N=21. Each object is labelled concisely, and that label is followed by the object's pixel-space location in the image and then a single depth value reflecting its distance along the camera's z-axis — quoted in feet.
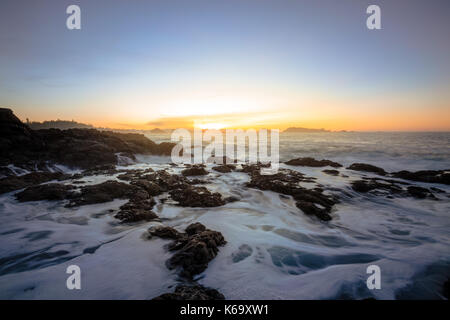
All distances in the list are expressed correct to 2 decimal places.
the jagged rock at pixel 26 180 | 21.36
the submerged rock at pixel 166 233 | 13.41
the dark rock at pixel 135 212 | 16.04
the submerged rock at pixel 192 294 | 7.77
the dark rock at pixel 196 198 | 20.31
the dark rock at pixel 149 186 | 22.95
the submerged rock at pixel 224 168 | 38.09
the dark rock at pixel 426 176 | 32.01
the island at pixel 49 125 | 199.98
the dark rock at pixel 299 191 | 19.95
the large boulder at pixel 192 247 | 10.21
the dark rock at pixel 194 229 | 13.60
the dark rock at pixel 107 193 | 19.10
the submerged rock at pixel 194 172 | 34.50
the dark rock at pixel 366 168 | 40.40
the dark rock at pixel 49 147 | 34.01
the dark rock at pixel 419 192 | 25.24
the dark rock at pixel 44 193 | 19.19
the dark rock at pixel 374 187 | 27.30
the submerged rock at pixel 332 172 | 37.69
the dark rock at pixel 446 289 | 9.47
